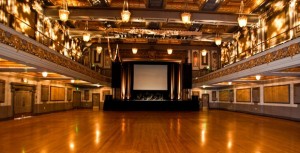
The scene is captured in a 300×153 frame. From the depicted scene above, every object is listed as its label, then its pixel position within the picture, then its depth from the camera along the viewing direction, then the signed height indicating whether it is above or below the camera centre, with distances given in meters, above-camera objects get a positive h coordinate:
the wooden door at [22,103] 11.81 -1.20
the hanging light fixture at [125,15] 8.22 +2.90
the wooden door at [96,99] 20.76 -1.57
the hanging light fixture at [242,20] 8.77 +2.88
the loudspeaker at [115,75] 19.29 +0.91
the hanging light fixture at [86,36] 11.76 +2.87
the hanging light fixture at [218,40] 12.38 +2.80
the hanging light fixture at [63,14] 8.09 +2.89
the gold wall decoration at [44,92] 14.42 -0.63
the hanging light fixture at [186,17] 9.05 +3.12
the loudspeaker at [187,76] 20.03 +0.88
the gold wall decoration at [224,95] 19.64 -1.10
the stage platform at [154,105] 17.62 -1.88
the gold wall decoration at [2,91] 10.56 -0.38
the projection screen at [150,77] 21.12 +0.79
